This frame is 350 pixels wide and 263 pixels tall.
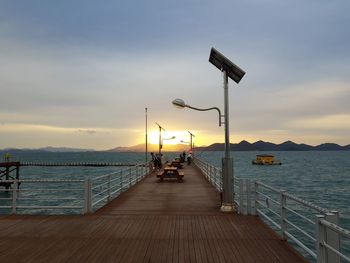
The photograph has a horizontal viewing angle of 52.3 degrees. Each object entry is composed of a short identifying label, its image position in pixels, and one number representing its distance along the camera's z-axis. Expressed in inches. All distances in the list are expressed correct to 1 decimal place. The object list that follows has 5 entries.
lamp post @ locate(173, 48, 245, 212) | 456.8
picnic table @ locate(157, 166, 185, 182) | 904.3
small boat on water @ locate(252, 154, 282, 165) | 5315.0
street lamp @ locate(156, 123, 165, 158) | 1826.3
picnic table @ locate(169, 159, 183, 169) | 1459.4
